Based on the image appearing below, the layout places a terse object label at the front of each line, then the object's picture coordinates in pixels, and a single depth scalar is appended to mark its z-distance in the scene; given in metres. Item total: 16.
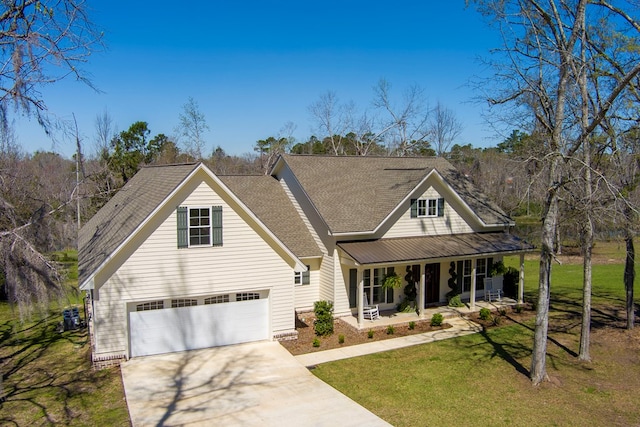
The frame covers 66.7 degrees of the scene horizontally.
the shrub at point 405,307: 20.69
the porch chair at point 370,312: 19.55
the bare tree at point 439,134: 54.59
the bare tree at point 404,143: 50.71
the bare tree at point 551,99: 13.64
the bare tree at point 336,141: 54.84
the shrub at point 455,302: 21.58
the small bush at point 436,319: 19.14
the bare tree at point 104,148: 39.25
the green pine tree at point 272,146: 59.08
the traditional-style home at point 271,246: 15.22
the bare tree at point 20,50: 8.55
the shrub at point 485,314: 20.08
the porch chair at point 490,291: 22.75
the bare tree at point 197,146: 52.47
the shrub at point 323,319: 17.83
